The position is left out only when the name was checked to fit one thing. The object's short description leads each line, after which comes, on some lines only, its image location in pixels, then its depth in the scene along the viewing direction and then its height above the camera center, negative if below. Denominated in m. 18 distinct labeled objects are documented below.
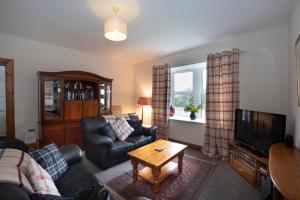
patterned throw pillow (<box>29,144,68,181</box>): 1.44 -0.61
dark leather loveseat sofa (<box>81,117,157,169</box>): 2.46 -0.82
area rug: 1.91 -1.21
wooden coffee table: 1.91 -0.82
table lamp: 4.37 -0.05
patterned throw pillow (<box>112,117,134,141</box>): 2.94 -0.60
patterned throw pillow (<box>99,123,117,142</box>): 2.80 -0.62
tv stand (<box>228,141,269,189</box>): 2.03 -0.99
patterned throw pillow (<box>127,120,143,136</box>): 3.29 -0.61
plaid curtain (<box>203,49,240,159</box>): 2.85 -0.02
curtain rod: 3.48 +0.91
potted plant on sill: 3.68 -0.24
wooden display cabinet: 3.00 -0.08
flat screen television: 2.00 -0.45
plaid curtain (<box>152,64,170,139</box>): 3.96 +0.06
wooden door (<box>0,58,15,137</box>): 2.88 +0.03
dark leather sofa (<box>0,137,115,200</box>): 1.32 -0.78
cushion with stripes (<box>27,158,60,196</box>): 1.00 -0.58
